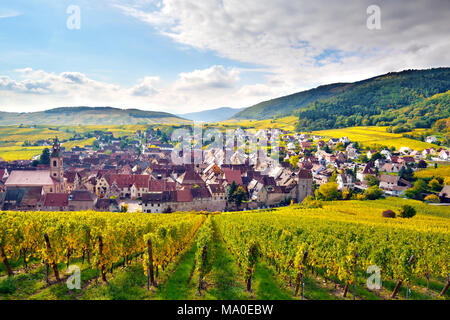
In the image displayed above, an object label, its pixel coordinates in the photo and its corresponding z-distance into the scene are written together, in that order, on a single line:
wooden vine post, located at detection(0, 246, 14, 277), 21.94
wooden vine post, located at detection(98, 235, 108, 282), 21.70
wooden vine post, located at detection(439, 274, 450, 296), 22.30
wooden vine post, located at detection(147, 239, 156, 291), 20.81
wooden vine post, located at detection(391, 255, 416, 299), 21.58
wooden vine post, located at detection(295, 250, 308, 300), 20.55
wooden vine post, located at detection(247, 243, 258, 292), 21.14
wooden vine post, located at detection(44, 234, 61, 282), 21.10
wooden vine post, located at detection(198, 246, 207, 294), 20.31
